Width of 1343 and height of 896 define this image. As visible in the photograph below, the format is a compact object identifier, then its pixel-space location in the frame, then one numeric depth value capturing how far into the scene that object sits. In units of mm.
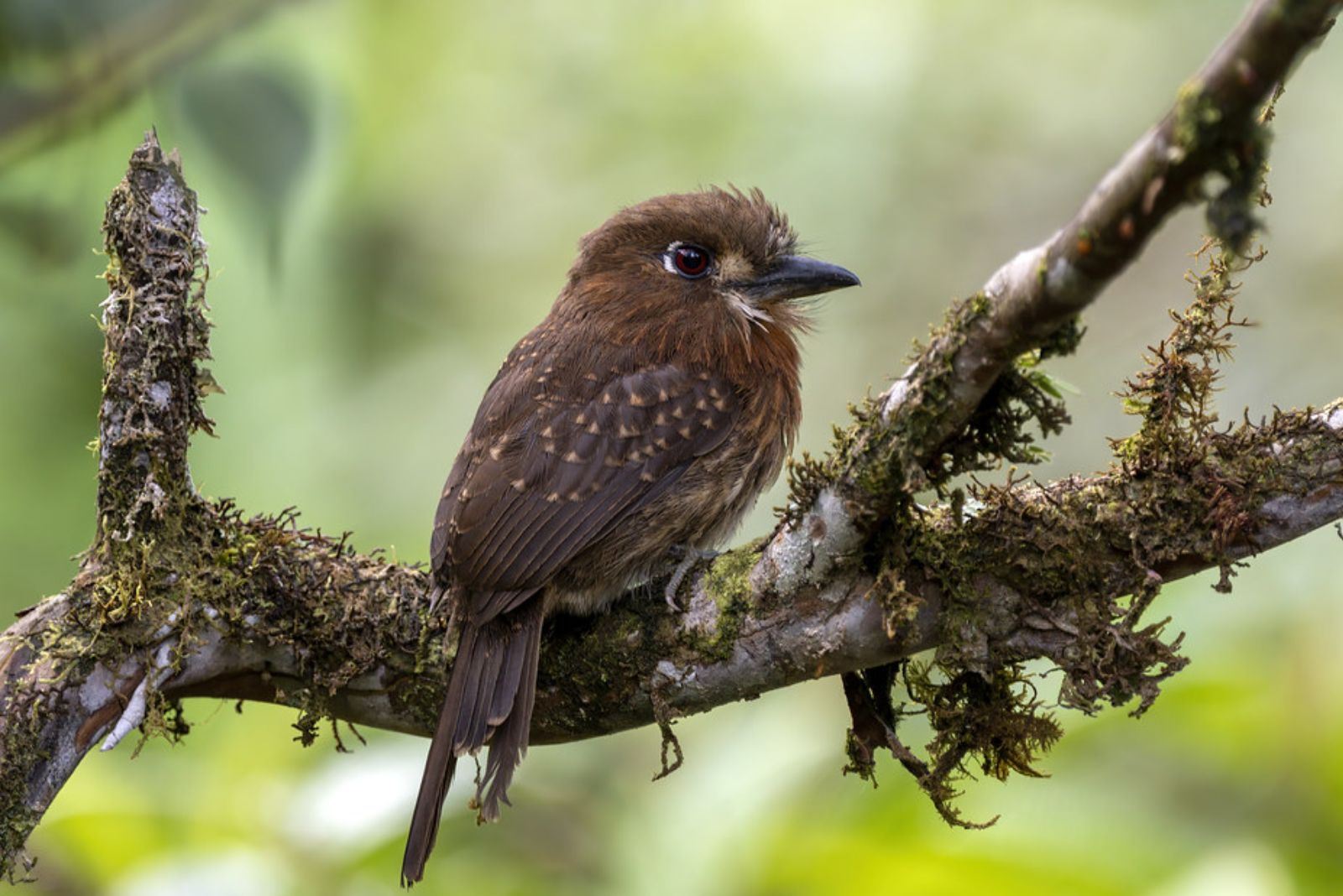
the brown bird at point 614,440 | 5203
